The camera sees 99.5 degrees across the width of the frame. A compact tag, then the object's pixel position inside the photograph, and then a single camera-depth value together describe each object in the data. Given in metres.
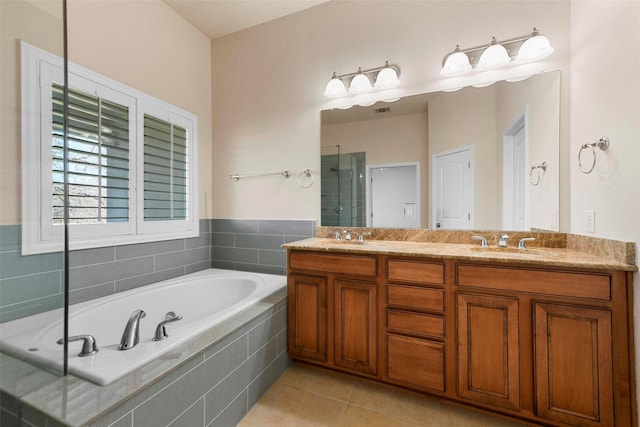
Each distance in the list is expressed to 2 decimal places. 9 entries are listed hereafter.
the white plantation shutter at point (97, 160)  1.70
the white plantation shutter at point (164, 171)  2.17
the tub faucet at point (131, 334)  1.20
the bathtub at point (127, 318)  1.03
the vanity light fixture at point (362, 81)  2.06
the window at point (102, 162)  1.26
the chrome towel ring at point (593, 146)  1.35
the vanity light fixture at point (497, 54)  1.67
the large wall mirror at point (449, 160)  1.75
